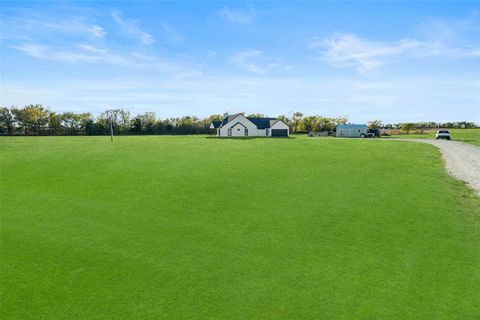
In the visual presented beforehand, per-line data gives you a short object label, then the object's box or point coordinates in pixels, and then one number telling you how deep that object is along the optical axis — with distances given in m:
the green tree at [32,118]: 81.50
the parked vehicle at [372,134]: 64.12
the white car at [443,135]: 47.94
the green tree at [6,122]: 79.59
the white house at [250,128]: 68.88
